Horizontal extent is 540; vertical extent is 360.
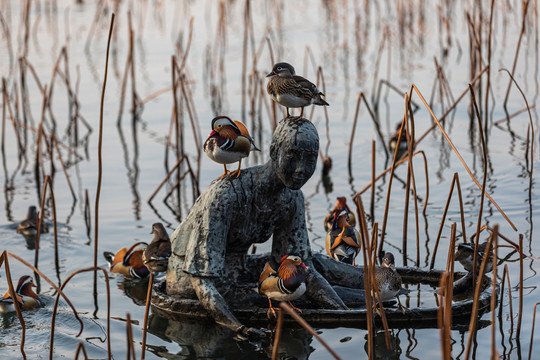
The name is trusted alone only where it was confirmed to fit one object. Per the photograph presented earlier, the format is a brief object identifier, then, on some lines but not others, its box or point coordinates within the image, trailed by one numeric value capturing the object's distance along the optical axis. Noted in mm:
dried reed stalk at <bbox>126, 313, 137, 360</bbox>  8402
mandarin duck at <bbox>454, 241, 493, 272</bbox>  13414
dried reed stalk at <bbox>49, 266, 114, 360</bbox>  9535
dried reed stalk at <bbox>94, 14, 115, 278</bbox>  12617
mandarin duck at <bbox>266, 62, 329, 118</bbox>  11914
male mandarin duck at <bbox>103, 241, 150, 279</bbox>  15578
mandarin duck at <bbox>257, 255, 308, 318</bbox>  11891
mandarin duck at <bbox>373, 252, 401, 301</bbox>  12609
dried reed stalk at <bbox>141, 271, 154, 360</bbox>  9477
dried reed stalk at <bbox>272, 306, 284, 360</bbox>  8403
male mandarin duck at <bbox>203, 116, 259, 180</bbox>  12258
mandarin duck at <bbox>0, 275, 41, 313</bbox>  13523
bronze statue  11664
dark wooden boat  12141
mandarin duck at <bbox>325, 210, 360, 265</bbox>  14648
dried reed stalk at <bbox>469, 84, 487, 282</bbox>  11547
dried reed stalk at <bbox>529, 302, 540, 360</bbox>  10775
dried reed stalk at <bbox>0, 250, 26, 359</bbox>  10244
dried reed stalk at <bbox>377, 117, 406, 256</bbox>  13297
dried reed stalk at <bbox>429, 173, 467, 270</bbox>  13625
